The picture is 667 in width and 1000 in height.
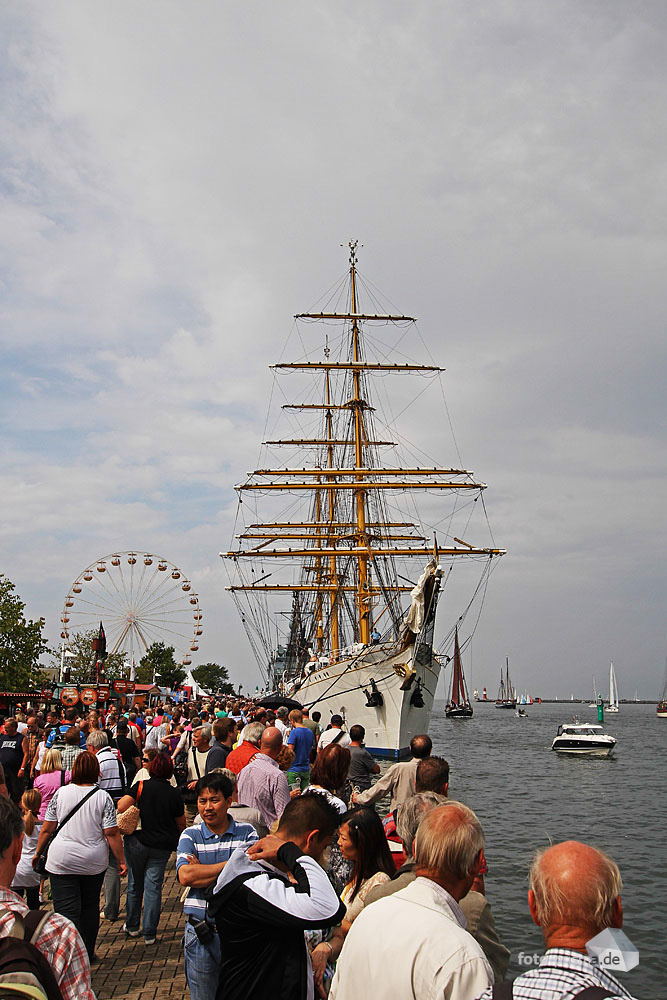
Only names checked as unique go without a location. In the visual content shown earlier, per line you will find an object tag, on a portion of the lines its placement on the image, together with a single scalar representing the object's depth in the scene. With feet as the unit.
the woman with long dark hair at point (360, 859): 13.23
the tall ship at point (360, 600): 102.73
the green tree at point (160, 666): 311.27
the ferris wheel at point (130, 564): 148.21
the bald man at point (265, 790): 20.16
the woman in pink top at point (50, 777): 22.29
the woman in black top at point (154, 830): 21.91
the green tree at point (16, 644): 125.80
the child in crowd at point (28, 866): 19.10
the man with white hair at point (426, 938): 8.05
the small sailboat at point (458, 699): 343.18
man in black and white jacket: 9.80
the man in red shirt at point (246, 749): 24.82
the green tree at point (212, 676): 451.12
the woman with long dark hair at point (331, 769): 18.34
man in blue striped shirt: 13.01
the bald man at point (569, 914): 6.70
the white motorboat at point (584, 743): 135.64
